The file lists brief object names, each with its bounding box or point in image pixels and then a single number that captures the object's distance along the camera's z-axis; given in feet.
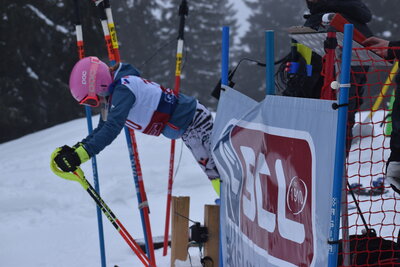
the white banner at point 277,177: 15.56
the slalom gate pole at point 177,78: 33.55
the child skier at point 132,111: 25.59
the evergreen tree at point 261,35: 241.55
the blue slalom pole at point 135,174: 30.49
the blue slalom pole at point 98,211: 31.30
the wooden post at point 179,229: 28.25
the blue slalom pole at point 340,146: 14.67
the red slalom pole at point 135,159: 29.96
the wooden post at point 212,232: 27.71
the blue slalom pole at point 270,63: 20.27
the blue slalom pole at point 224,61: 23.66
